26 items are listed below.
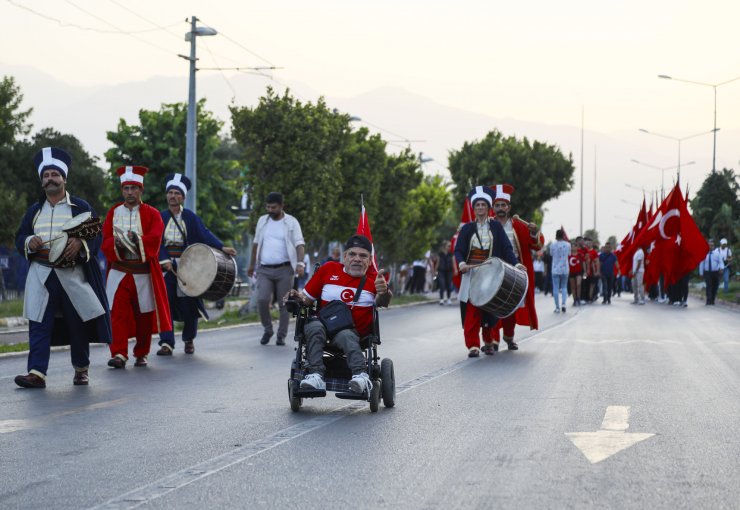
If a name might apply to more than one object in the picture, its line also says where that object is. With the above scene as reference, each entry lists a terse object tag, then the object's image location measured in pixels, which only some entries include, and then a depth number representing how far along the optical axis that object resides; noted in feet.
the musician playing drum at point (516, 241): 54.34
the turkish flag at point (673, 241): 110.52
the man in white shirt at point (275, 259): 57.31
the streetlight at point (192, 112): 93.61
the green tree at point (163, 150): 145.18
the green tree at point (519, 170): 252.01
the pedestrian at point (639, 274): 126.52
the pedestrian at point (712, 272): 118.76
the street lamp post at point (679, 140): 197.00
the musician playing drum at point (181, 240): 51.21
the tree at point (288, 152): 109.29
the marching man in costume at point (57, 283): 36.60
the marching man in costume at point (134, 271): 43.86
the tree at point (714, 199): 197.16
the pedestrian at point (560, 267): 100.58
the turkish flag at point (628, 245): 131.93
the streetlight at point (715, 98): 168.55
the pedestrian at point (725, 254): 130.01
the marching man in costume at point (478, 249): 50.70
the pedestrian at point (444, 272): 124.77
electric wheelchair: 30.83
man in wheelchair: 30.83
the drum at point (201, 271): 50.72
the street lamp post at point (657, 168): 273.11
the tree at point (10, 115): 159.33
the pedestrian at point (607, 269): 126.52
